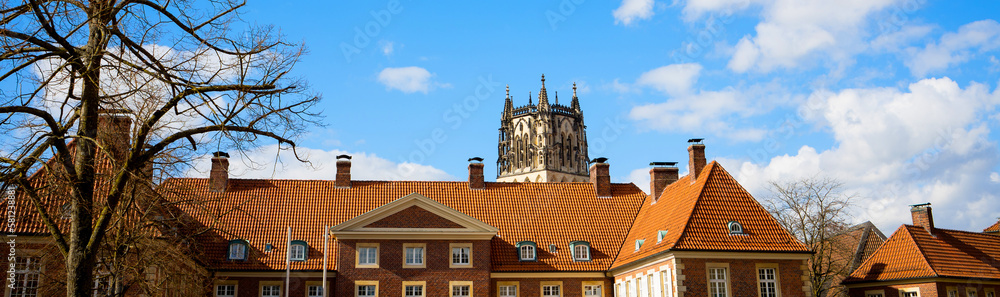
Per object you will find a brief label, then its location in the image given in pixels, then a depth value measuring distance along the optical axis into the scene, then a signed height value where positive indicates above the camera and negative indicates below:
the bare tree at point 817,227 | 38.62 +5.21
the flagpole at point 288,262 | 32.16 +3.24
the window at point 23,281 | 26.16 +2.14
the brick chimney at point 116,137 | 12.95 +3.71
